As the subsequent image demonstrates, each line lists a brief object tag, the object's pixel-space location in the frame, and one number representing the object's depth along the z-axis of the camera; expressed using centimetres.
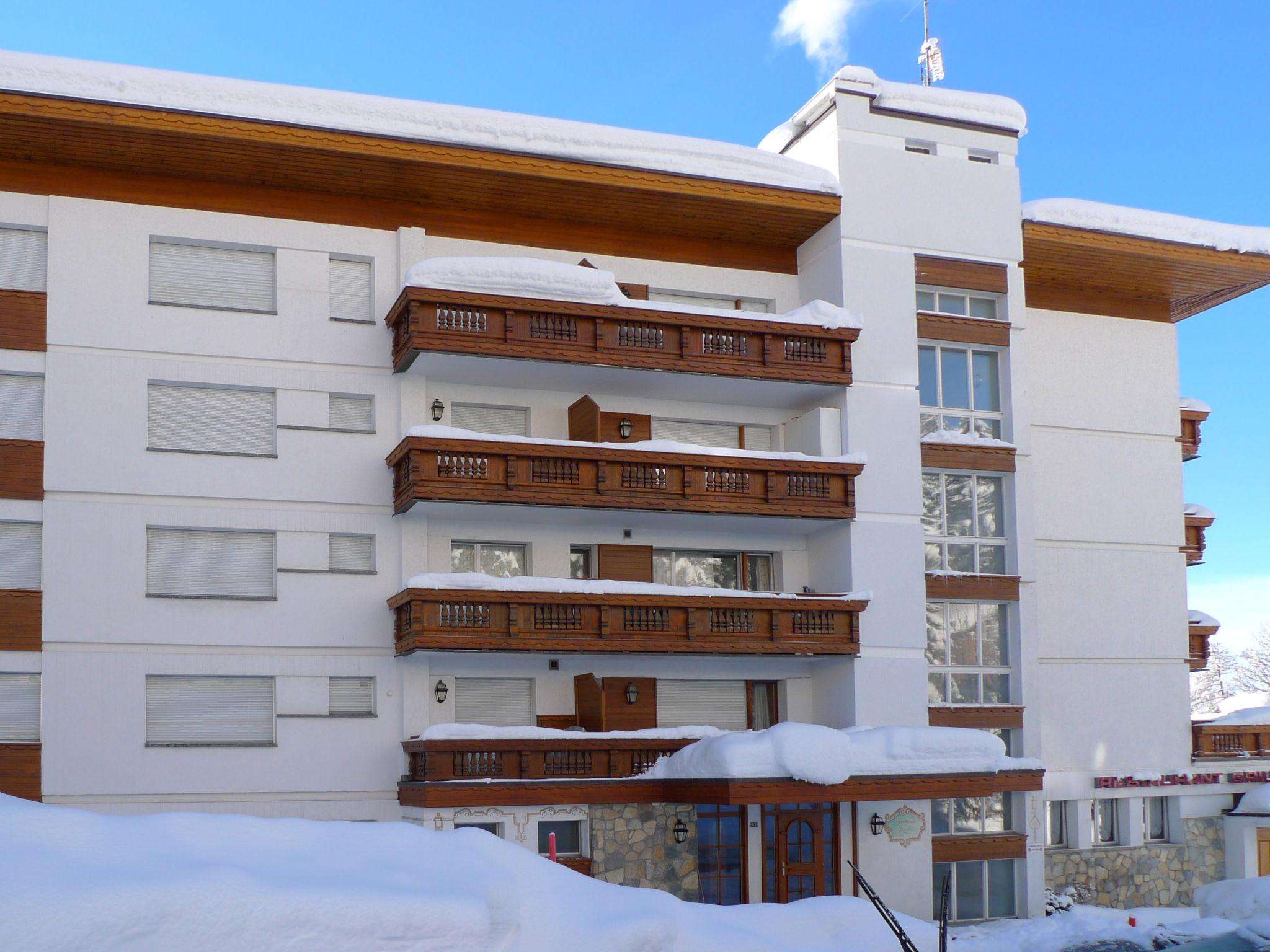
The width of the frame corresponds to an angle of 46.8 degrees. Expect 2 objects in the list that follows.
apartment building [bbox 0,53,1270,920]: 2691
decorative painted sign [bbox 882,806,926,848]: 2842
